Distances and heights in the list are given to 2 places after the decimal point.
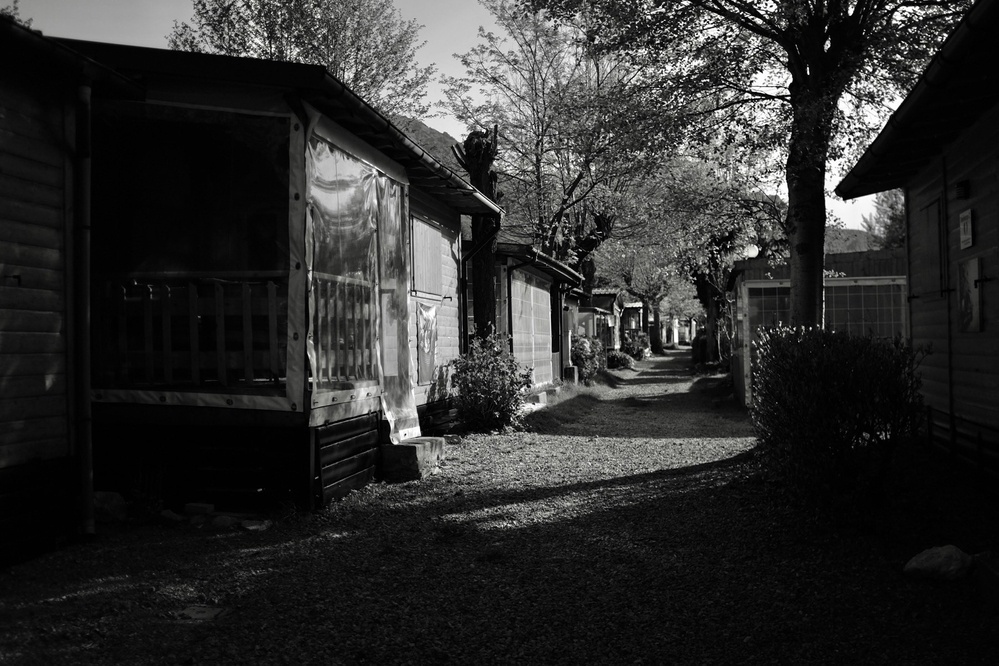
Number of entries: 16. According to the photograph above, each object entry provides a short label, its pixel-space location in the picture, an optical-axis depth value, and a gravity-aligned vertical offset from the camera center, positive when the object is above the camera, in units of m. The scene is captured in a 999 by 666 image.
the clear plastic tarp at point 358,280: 6.98 +0.65
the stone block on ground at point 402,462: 8.17 -1.23
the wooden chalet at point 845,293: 17.02 +0.96
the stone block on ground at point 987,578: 4.32 -1.39
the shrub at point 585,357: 26.88 -0.57
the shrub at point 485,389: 11.83 -0.72
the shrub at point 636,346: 44.34 -0.35
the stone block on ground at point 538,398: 16.03 -1.18
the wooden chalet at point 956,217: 5.57 +1.12
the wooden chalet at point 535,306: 15.98 +0.83
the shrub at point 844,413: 5.46 -0.54
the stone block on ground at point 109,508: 6.06 -1.24
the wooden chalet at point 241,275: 6.45 +0.66
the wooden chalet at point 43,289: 5.11 +0.42
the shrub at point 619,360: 35.78 -0.92
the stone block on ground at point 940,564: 4.66 -1.37
